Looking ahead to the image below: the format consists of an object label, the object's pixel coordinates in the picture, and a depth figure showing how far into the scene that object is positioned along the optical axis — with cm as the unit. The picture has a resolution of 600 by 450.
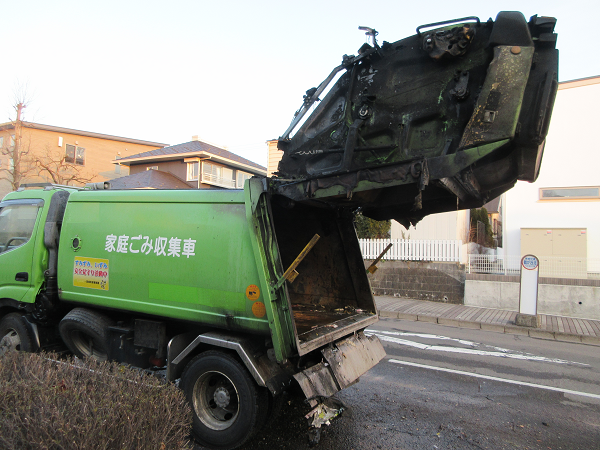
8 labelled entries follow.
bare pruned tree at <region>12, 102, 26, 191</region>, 2380
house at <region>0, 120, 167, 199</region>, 2914
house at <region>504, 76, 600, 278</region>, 1498
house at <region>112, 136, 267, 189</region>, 2877
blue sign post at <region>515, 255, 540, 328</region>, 1000
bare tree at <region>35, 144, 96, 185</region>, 2885
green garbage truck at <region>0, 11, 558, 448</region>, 319
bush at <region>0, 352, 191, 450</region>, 224
